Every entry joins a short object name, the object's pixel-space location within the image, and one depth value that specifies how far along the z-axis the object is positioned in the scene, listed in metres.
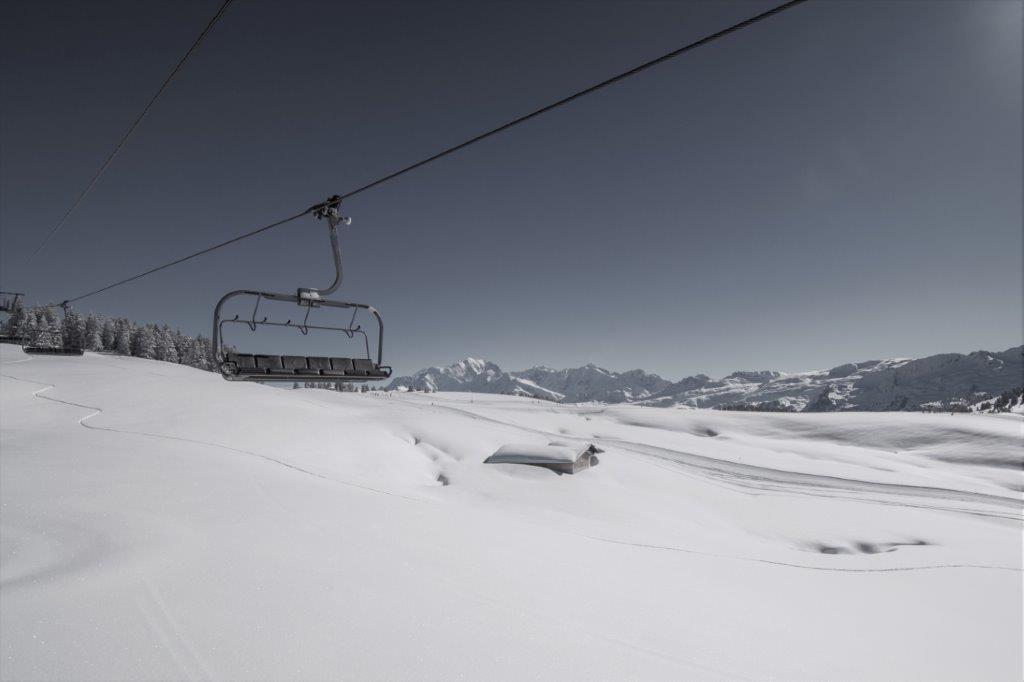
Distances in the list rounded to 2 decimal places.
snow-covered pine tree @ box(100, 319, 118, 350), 75.64
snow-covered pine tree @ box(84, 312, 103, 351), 73.81
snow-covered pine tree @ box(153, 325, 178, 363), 79.19
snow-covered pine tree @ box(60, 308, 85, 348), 71.50
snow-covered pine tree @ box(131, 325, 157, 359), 76.88
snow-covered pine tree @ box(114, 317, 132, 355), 76.25
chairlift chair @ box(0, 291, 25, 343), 24.21
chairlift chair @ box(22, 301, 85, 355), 23.64
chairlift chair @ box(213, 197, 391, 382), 7.10
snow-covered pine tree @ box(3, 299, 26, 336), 57.31
